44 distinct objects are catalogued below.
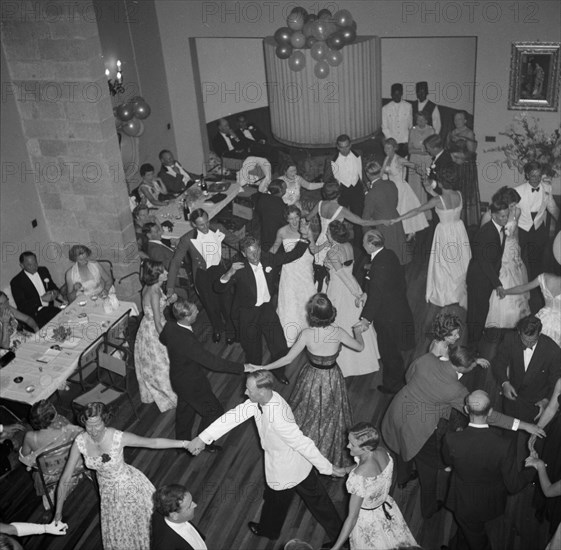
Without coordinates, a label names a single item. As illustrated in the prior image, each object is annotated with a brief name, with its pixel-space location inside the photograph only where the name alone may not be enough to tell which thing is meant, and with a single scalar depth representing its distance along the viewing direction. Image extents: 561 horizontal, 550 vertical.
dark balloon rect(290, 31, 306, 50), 9.38
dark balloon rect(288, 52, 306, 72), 9.81
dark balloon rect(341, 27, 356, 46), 9.15
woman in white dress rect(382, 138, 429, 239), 8.36
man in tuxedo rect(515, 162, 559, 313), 6.70
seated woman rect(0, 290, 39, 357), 6.38
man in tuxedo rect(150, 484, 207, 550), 3.61
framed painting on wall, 8.85
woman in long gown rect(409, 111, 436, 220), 9.27
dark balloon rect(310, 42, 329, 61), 9.37
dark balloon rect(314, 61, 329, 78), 9.56
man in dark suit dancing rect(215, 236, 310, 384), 6.02
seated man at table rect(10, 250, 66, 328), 7.09
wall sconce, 9.60
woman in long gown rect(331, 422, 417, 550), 3.79
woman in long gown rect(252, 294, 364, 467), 4.81
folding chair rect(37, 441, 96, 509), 5.04
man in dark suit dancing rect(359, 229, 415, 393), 5.67
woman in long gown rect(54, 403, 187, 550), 4.36
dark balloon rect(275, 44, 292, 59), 9.64
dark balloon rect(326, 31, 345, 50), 9.16
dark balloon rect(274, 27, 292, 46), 9.45
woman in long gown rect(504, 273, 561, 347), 5.16
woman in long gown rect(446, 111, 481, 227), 8.52
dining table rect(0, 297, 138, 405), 5.76
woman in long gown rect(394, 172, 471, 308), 6.78
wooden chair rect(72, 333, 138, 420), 5.97
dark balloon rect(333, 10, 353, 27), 9.14
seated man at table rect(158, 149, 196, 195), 9.62
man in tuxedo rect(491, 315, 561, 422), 4.68
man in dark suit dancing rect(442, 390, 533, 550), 3.92
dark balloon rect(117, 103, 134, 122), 9.33
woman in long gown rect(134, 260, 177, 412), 5.94
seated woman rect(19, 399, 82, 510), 4.92
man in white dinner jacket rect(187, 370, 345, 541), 4.14
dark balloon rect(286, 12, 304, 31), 9.20
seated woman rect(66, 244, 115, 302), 7.00
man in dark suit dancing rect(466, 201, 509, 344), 6.09
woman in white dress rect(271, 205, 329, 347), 6.45
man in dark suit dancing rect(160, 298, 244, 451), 5.12
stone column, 7.00
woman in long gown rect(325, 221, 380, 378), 5.90
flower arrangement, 8.34
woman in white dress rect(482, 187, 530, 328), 6.29
